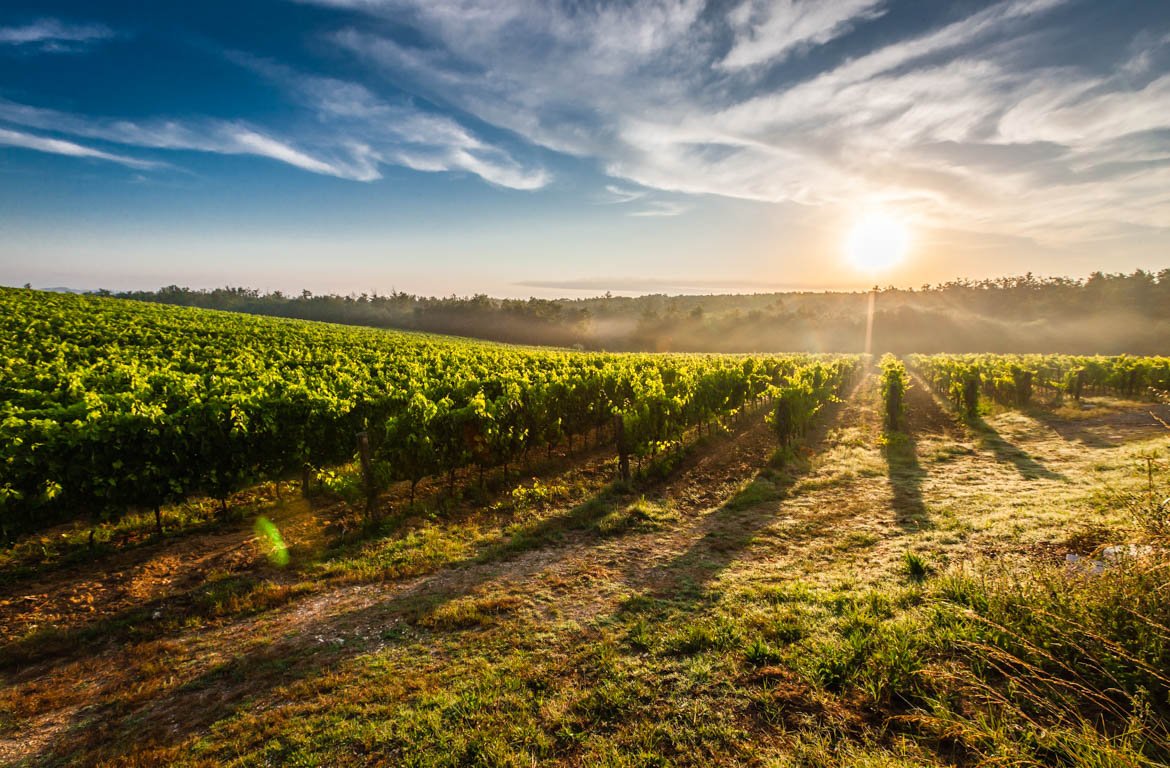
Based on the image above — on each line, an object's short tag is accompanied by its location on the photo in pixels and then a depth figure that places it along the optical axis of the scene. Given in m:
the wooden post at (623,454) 11.84
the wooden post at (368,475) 9.33
